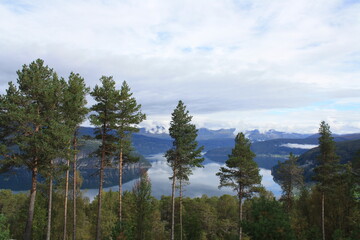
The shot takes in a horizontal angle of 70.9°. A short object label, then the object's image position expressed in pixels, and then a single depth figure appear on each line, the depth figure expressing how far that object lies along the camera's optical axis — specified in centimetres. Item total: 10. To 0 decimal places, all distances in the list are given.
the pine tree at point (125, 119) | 2572
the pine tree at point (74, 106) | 2286
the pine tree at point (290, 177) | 4341
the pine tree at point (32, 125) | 2074
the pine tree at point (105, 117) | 2478
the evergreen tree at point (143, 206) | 2528
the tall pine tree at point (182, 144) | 3155
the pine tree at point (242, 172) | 3212
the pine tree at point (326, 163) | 3553
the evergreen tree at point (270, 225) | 1705
